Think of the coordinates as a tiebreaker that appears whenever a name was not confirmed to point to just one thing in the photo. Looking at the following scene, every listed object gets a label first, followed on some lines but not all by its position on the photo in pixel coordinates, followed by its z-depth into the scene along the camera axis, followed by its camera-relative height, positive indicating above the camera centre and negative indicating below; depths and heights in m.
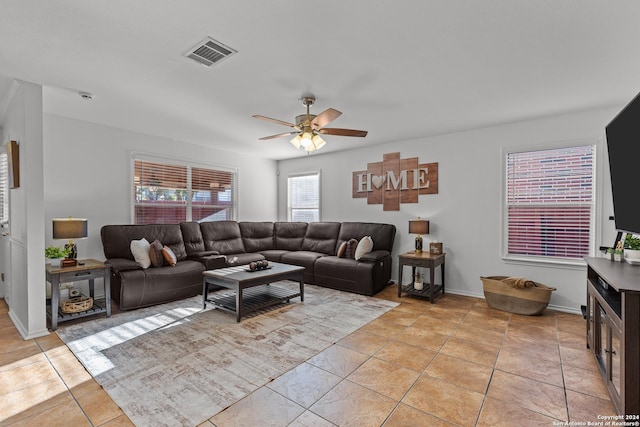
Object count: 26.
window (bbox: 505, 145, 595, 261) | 3.78 +0.10
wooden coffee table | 3.49 -0.91
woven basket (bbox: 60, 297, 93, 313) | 3.37 -1.08
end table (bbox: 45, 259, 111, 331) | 3.17 -0.76
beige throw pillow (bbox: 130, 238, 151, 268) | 4.02 -0.58
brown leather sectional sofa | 3.88 -0.74
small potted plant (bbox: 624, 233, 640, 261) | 2.51 -0.32
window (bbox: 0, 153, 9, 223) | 3.72 +0.26
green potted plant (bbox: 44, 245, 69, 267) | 3.40 -0.51
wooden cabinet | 1.66 -0.75
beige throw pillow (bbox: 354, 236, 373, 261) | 4.92 -0.61
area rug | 2.04 -1.27
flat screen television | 2.11 +0.35
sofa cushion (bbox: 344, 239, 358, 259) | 5.11 -0.67
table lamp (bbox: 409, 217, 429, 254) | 4.70 -0.28
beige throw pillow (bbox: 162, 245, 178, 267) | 4.22 -0.65
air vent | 2.25 +1.23
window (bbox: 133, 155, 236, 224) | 4.88 +0.32
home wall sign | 5.02 +0.51
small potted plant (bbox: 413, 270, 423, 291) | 4.47 -1.08
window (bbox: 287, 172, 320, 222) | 6.56 +0.28
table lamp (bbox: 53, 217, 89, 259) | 3.38 -0.24
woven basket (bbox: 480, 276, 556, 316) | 3.62 -1.07
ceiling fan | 3.22 +0.89
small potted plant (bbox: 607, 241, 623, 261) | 2.61 -0.38
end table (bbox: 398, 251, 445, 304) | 4.21 -0.79
